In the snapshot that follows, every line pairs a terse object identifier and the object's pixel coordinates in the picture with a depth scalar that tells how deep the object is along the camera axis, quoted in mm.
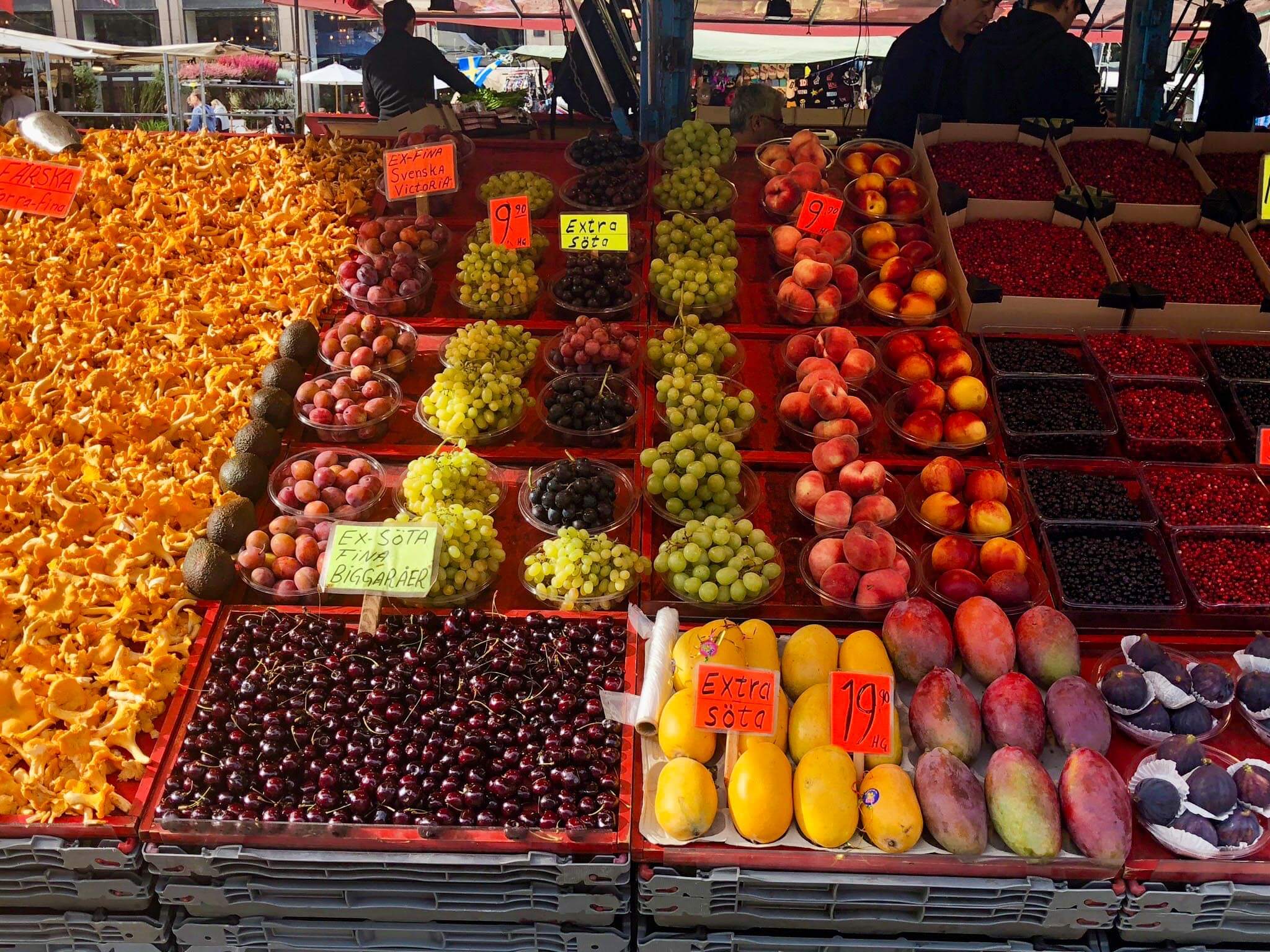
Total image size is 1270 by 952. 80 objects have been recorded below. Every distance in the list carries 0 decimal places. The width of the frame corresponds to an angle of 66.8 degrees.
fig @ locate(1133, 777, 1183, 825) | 1793
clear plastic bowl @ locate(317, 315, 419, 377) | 3021
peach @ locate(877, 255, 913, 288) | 3270
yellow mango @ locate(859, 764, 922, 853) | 1750
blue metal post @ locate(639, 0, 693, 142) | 3707
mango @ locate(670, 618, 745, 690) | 1962
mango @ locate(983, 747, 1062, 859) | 1755
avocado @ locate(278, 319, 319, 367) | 2994
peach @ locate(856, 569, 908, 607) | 2262
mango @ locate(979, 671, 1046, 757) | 1929
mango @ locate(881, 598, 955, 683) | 2092
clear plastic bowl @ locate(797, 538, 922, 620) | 2275
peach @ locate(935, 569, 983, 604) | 2295
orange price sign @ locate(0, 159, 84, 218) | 3469
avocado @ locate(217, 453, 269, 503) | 2539
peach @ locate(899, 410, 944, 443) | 2773
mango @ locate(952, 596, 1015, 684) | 2105
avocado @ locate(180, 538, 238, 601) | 2266
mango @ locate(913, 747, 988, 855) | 1753
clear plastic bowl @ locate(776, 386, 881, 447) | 2803
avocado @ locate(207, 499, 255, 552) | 2371
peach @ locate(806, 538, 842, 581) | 2361
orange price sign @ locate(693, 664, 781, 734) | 1817
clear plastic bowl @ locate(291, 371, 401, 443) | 2799
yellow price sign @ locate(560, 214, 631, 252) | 3154
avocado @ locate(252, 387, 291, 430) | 2773
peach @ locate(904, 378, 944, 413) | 2834
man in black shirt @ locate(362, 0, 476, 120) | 5168
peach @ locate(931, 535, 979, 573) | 2367
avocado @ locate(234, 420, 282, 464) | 2641
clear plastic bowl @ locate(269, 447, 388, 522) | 2514
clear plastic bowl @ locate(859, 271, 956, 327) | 3178
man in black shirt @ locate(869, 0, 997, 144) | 4371
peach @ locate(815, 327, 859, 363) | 2996
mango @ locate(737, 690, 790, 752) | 1892
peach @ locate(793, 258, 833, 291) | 3203
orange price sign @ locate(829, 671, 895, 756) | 1815
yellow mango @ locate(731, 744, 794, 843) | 1774
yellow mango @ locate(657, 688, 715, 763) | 1905
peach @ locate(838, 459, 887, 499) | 2531
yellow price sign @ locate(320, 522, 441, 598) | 2166
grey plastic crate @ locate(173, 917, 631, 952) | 1880
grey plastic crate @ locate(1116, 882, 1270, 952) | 1771
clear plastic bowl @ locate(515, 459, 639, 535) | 2473
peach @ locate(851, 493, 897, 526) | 2477
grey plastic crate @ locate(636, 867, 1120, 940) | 1774
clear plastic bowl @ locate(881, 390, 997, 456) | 2775
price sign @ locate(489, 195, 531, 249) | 3207
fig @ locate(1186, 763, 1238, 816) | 1784
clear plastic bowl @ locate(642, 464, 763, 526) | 2502
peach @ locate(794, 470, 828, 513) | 2561
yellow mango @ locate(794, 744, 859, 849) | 1770
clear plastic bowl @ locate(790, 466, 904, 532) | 2604
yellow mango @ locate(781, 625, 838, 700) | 2061
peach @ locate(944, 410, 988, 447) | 2754
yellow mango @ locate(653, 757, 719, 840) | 1772
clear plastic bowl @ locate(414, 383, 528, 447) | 2801
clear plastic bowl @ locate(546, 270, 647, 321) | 3217
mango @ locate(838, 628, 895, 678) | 2041
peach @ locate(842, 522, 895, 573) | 2312
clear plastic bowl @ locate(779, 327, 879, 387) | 3033
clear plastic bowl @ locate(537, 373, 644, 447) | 2783
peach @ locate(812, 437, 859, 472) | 2625
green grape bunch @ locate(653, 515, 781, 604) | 2238
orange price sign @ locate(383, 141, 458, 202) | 3416
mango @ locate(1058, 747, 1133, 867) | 1750
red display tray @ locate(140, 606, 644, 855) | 1788
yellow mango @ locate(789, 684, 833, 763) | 1916
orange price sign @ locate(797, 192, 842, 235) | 3328
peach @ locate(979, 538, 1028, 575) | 2338
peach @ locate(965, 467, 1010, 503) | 2537
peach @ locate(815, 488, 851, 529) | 2480
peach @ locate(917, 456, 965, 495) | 2572
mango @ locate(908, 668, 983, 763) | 1900
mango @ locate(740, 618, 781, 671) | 2066
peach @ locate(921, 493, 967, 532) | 2508
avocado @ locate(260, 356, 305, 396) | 2873
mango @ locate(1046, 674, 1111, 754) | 1938
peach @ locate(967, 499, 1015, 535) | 2469
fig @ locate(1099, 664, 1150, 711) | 1995
